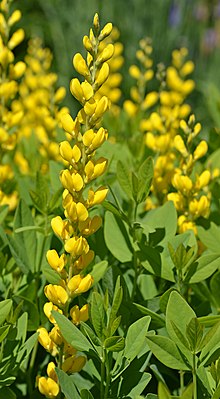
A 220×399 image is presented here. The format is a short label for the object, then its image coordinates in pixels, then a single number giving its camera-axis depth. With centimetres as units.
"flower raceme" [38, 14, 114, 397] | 155
